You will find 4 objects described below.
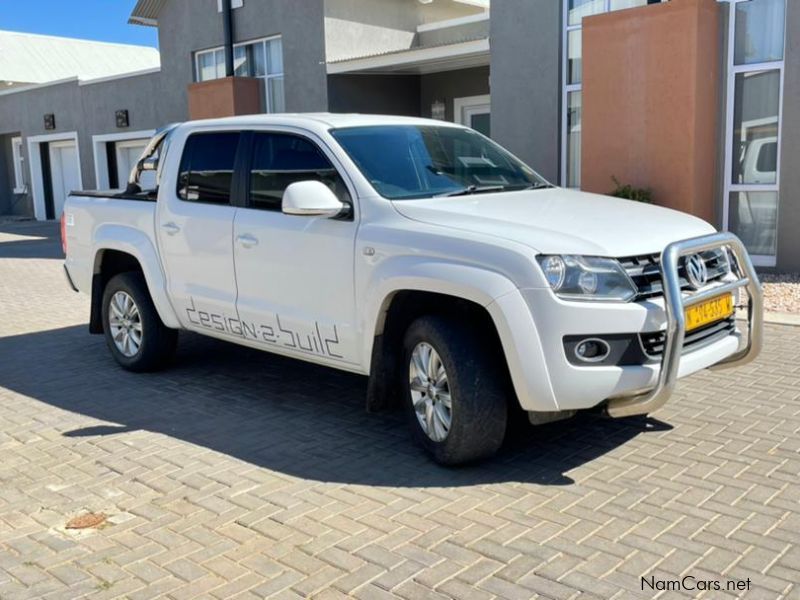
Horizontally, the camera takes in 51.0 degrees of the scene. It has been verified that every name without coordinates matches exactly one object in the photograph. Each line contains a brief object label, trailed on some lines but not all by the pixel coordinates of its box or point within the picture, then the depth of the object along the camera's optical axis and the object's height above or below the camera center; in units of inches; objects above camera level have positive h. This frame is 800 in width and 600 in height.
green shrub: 411.8 -19.0
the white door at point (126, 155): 882.1 +16.5
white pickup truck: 163.5 -24.5
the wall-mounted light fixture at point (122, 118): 850.1 +53.0
